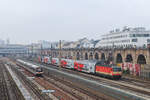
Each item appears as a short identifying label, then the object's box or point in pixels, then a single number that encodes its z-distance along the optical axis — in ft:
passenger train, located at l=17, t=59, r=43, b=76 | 170.91
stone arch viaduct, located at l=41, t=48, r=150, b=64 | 180.24
